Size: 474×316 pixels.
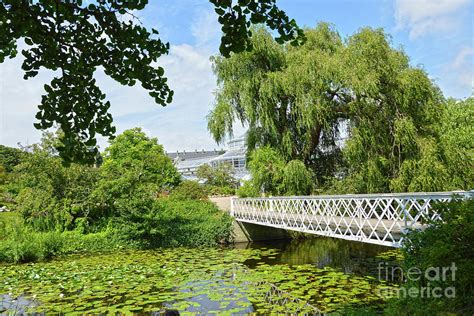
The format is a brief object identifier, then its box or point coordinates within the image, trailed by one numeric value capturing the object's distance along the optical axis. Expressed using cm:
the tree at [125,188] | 1540
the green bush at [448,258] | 405
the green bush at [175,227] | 1531
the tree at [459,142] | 1335
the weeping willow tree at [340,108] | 1352
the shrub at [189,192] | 2125
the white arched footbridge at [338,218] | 748
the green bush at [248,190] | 1662
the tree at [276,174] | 1509
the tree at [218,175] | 3188
